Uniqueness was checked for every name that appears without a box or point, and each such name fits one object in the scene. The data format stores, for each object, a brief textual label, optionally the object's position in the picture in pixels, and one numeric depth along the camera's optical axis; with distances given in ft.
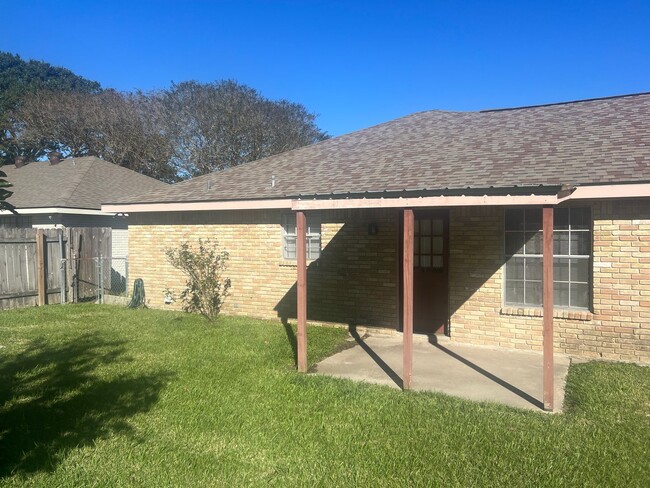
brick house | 23.77
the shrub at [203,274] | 35.22
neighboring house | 52.95
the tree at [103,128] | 104.99
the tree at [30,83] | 108.17
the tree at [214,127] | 111.34
